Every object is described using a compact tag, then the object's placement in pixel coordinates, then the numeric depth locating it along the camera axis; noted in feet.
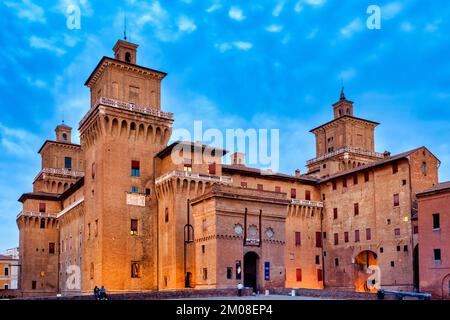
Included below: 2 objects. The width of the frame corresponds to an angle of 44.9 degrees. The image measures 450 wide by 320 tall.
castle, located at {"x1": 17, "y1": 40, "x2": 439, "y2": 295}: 164.55
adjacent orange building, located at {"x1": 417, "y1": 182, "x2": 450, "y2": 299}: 162.71
